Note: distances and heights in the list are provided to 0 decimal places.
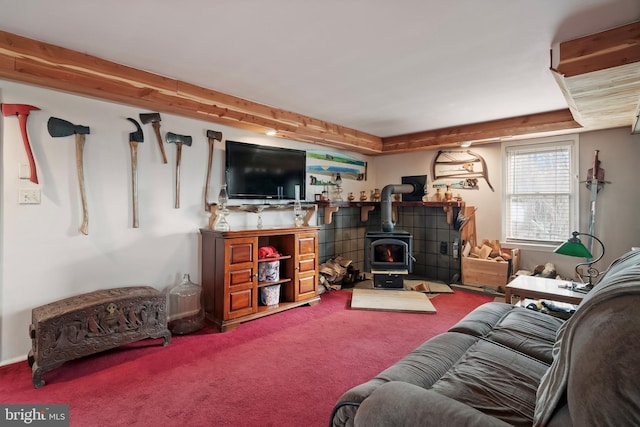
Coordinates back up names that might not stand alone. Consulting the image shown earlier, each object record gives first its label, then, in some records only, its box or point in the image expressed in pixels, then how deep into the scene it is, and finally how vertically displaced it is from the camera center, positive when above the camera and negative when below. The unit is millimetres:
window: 4027 +281
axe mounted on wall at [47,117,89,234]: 2497 +600
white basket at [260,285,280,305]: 3557 -958
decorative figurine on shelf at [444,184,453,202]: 4805 +264
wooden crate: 4219 -817
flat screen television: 3562 +485
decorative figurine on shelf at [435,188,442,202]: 4973 +256
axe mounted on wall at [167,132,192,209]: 3127 +685
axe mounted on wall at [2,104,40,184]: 2294 +687
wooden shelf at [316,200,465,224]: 4559 +93
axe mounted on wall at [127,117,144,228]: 2895 +450
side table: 2530 -668
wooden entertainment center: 3088 -676
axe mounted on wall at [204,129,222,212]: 3432 +546
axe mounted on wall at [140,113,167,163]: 2939 +841
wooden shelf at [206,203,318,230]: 3502 +23
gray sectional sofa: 768 -617
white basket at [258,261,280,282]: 3531 -685
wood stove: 4430 -667
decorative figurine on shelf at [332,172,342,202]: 4926 +358
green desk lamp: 2486 -312
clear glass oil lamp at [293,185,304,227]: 3998 +20
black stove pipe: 4777 +61
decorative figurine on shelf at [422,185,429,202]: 5148 +265
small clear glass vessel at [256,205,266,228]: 3634 -19
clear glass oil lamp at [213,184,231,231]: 3379 +2
